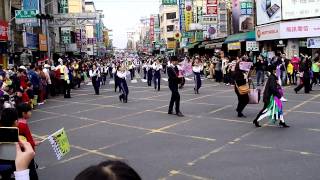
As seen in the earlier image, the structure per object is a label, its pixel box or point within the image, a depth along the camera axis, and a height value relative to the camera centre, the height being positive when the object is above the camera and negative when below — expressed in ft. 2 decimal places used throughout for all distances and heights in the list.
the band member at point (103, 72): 101.49 -2.23
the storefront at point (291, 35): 98.94 +5.12
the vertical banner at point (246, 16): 126.52 +11.45
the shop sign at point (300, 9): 98.94 +10.61
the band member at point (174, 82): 45.70 -2.03
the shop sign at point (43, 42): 135.03 +5.80
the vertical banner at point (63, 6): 204.98 +24.33
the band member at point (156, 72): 78.96 -1.79
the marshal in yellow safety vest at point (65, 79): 73.72 -2.50
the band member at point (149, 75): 92.72 -2.67
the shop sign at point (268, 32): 107.76 +6.35
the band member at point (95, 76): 76.43 -2.21
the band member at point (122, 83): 60.64 -2.73
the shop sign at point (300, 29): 98.07 +6.34
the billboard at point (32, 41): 122.41 +5.86
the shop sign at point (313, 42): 94.84 +3.22
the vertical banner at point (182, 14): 202.23 +20.52
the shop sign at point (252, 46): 109.70 +3.11
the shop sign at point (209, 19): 141.43 +12.08
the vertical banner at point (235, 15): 132.77 +12.47
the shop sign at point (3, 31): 88.12 +6.02
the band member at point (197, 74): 68.01 -2.00
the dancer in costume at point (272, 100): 35.88 -3.03
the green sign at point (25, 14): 95.30 +9.74
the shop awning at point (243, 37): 120.53 +5.77
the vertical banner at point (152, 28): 394.32 +27.65
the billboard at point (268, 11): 109.81 +11.43
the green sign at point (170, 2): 212.64 +25.86
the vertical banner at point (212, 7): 138.38 +15.30
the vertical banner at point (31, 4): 123.85 +15.58
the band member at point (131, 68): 116.14 -1.56
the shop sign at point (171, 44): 292.26 +9.97
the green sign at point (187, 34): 186.70 +10.22
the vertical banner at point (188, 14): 190.08 +18.86
